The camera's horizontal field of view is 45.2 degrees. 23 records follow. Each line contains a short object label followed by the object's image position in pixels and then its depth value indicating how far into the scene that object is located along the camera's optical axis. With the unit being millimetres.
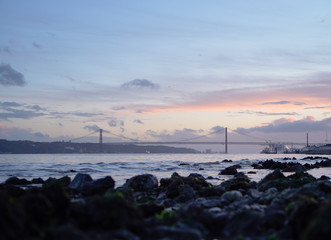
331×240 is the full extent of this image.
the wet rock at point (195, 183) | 14197
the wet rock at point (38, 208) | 5904
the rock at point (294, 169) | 27380
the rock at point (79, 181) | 13518
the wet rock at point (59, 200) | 6605
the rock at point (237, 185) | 13383
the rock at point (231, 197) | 10147
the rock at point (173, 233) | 5918
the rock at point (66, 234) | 4977
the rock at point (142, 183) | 14575
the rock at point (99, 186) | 12062
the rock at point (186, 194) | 11383
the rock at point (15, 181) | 17016
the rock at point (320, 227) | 4864
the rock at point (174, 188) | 12084
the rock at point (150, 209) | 8172
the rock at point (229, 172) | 25062
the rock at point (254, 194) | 10612
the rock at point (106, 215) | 6023
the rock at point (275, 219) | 6633
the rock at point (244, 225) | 6491
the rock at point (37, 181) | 18141
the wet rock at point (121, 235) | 5639
